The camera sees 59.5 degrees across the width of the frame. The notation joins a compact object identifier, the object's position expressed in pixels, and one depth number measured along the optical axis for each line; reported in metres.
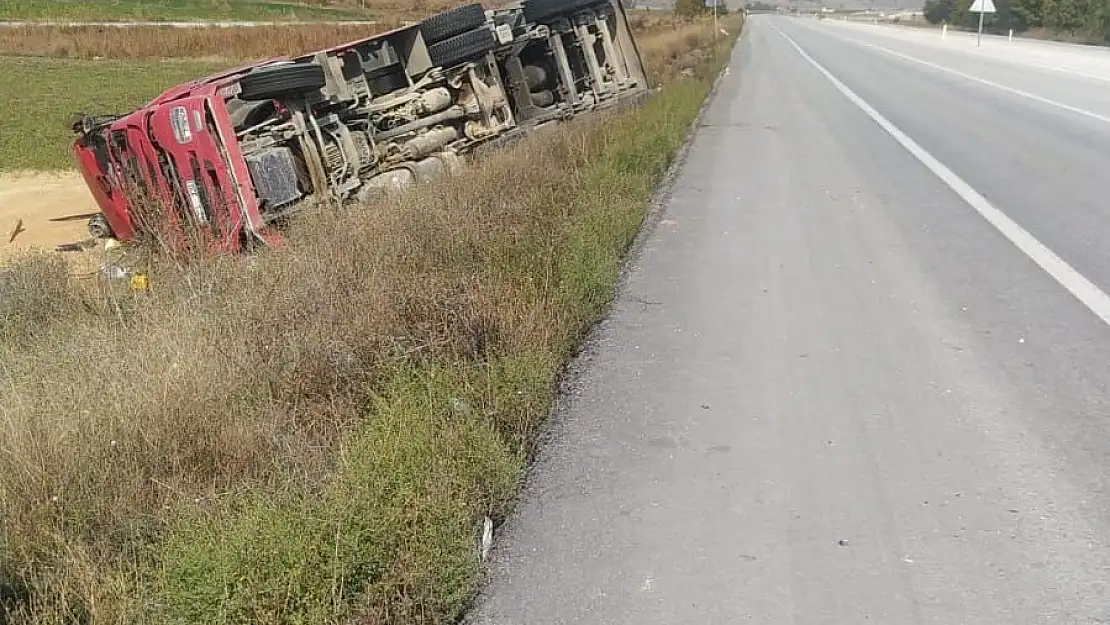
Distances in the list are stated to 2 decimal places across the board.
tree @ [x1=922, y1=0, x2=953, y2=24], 100.44
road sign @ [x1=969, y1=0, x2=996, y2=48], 46.38
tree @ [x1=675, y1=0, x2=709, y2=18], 62.16
